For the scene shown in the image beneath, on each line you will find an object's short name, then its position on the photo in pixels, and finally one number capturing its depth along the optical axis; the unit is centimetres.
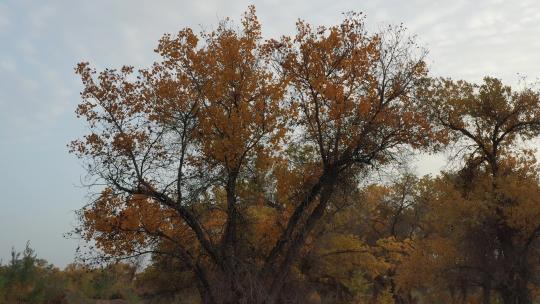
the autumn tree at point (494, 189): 2786
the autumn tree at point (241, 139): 1930
